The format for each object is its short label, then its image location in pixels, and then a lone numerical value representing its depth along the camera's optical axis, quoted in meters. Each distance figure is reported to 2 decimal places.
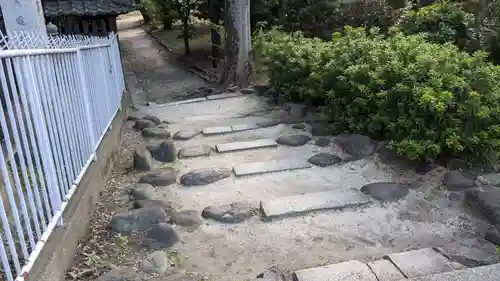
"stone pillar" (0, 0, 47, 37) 5.28
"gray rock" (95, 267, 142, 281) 2.79
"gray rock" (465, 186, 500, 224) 3.49
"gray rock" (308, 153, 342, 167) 5.00
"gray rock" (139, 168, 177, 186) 4.59
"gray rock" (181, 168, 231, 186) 4.62
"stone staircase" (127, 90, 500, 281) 3.05
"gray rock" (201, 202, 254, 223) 3.81
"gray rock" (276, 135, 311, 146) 5.79
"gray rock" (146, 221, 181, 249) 3.37
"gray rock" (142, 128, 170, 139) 6.46
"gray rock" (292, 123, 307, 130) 6.52
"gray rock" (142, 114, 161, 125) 7.37
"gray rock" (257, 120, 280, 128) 6.87
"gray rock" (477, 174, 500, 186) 3.91
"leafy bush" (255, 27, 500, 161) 4.39
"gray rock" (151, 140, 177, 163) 5.35
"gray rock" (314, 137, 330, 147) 5.62
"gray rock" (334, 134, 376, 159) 5.09
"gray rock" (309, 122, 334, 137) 6.01
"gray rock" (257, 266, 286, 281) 2.86
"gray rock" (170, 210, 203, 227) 3.74
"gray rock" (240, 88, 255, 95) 9.96
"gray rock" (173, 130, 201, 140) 6.39
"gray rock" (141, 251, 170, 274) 3.00
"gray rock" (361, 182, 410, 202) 4.06
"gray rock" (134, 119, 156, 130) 7.00
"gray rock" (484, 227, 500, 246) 3.24
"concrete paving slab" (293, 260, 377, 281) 2.77
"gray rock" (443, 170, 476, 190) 4.06
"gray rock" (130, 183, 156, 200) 4.22
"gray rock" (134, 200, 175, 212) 3.92
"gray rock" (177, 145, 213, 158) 5.51
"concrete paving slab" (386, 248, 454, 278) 2.82
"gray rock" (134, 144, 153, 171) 5.02
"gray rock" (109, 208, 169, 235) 3.54
